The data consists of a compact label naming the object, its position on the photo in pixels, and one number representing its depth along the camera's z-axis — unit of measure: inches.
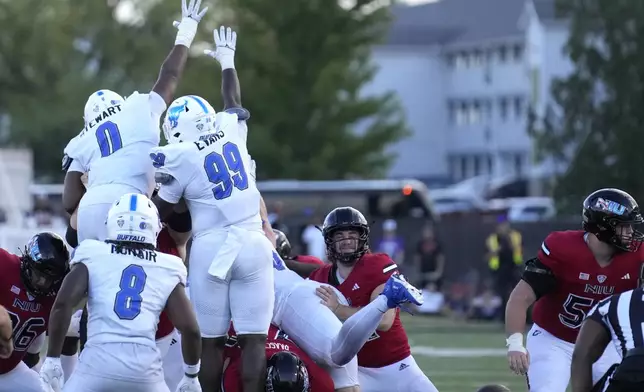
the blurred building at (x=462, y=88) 4702.3
